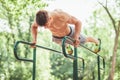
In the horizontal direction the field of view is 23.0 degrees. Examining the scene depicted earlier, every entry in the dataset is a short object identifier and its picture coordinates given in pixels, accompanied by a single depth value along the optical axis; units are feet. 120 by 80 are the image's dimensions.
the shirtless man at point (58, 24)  13.33
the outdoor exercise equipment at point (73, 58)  14.25
